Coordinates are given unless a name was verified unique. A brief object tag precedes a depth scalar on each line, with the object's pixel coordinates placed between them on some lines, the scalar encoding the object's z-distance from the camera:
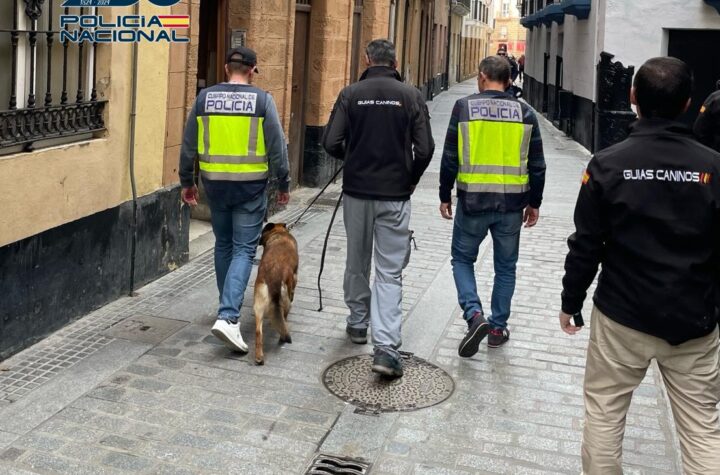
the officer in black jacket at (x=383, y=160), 5.32
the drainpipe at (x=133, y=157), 6.66
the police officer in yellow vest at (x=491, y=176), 5.52
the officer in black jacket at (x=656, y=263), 3.17
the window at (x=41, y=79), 5.37
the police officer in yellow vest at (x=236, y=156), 5.64
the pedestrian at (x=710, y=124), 5.86
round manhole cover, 4.93
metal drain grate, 4.12
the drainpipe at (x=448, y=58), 42.16
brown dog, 5.51
